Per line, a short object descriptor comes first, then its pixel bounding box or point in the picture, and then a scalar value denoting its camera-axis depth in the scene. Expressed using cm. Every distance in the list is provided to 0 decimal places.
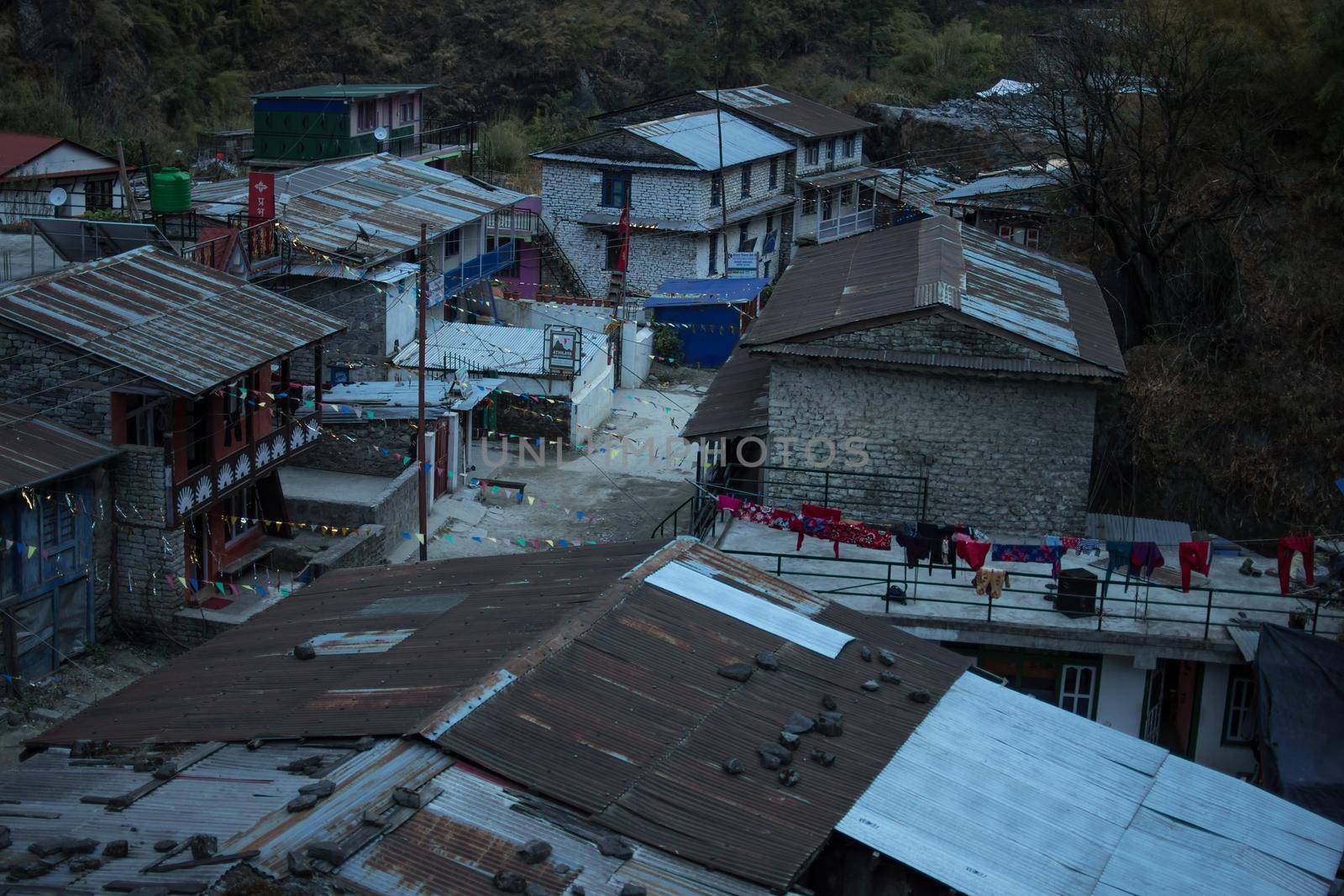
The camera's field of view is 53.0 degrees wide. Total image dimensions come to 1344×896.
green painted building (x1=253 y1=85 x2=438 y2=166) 4453
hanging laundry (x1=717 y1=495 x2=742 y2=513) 1998
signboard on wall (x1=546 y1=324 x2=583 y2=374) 3253
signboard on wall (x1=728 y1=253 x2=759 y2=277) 4525
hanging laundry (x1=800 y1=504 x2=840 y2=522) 1975
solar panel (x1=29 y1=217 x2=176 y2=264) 2683
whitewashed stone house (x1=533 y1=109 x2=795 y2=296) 4334
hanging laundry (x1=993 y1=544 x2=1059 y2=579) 1861
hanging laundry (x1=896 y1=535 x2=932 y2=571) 1861
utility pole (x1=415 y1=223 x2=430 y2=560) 2337
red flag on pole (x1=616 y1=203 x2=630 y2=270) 4241
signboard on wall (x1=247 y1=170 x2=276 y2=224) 3161
